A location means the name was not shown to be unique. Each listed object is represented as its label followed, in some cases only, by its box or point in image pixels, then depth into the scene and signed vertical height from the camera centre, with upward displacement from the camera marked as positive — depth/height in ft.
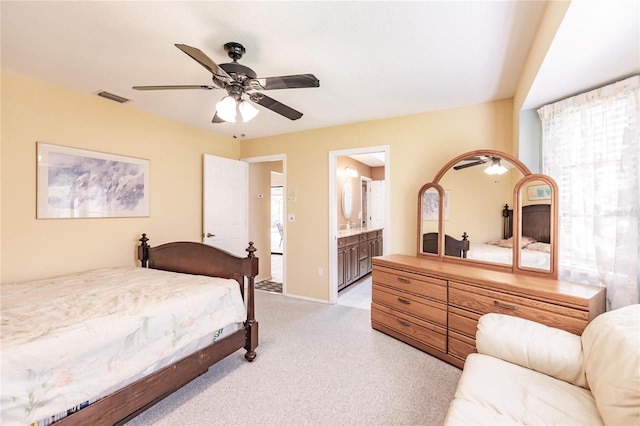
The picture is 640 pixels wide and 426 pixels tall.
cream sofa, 3.48 -2.44
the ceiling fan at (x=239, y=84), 5.81 +2.84
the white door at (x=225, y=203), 12.91 +0.50
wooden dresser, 5.68 -2.10
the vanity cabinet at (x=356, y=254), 13.88 -2.28
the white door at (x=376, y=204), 21.29 +0.76
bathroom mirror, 17.66 +0.86
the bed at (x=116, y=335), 4.11 -2.24
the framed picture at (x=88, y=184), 8.37 +0.98
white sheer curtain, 5.60 +0.68
